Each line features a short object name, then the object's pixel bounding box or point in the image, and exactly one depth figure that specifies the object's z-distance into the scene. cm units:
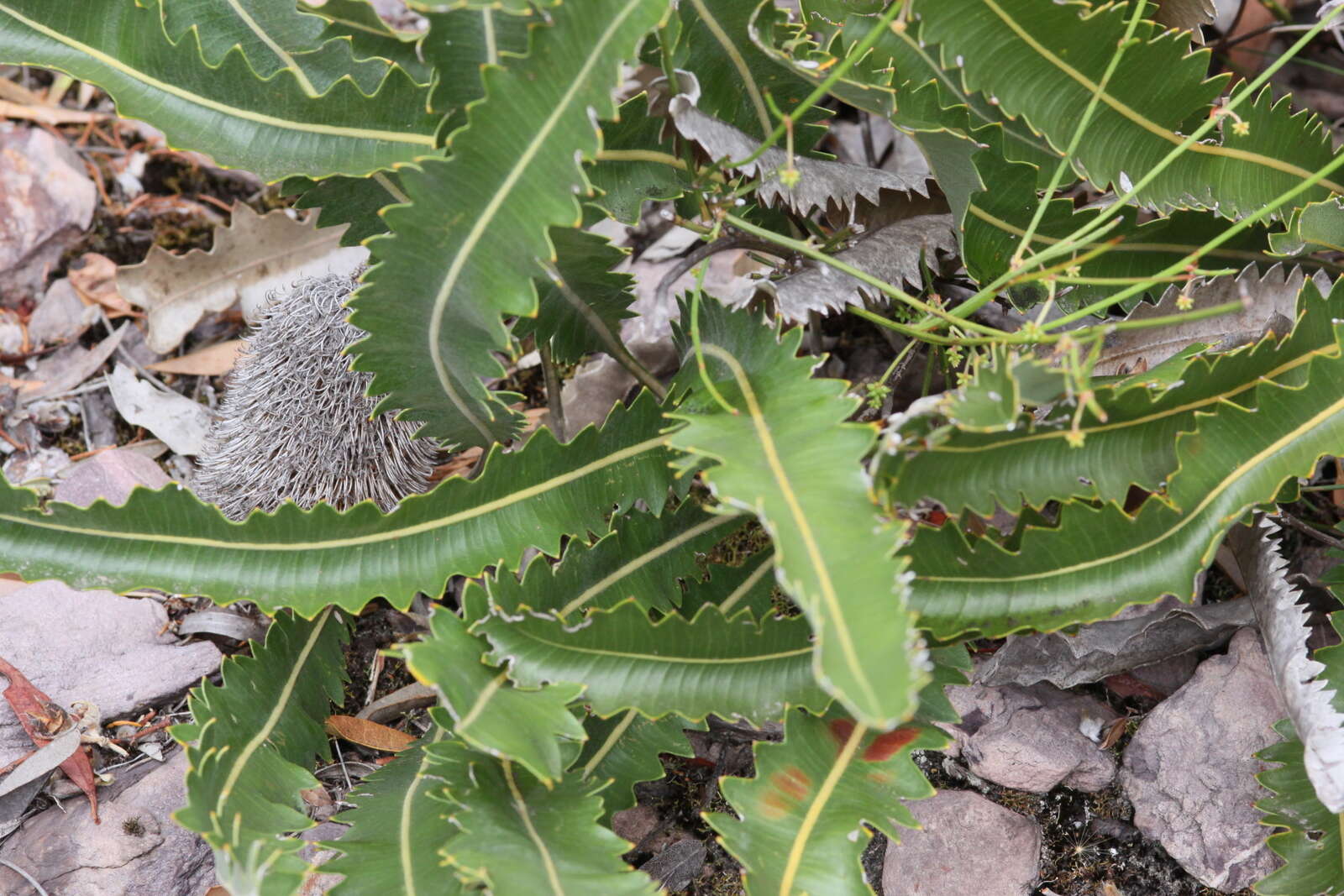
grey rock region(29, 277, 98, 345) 159
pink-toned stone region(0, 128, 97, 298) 159
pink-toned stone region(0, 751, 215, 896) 143
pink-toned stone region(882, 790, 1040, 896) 143
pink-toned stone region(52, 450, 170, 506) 152
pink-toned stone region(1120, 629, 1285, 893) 142
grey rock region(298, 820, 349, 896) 143
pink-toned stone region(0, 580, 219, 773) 147
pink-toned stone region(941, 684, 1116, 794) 144
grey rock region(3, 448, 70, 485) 155
